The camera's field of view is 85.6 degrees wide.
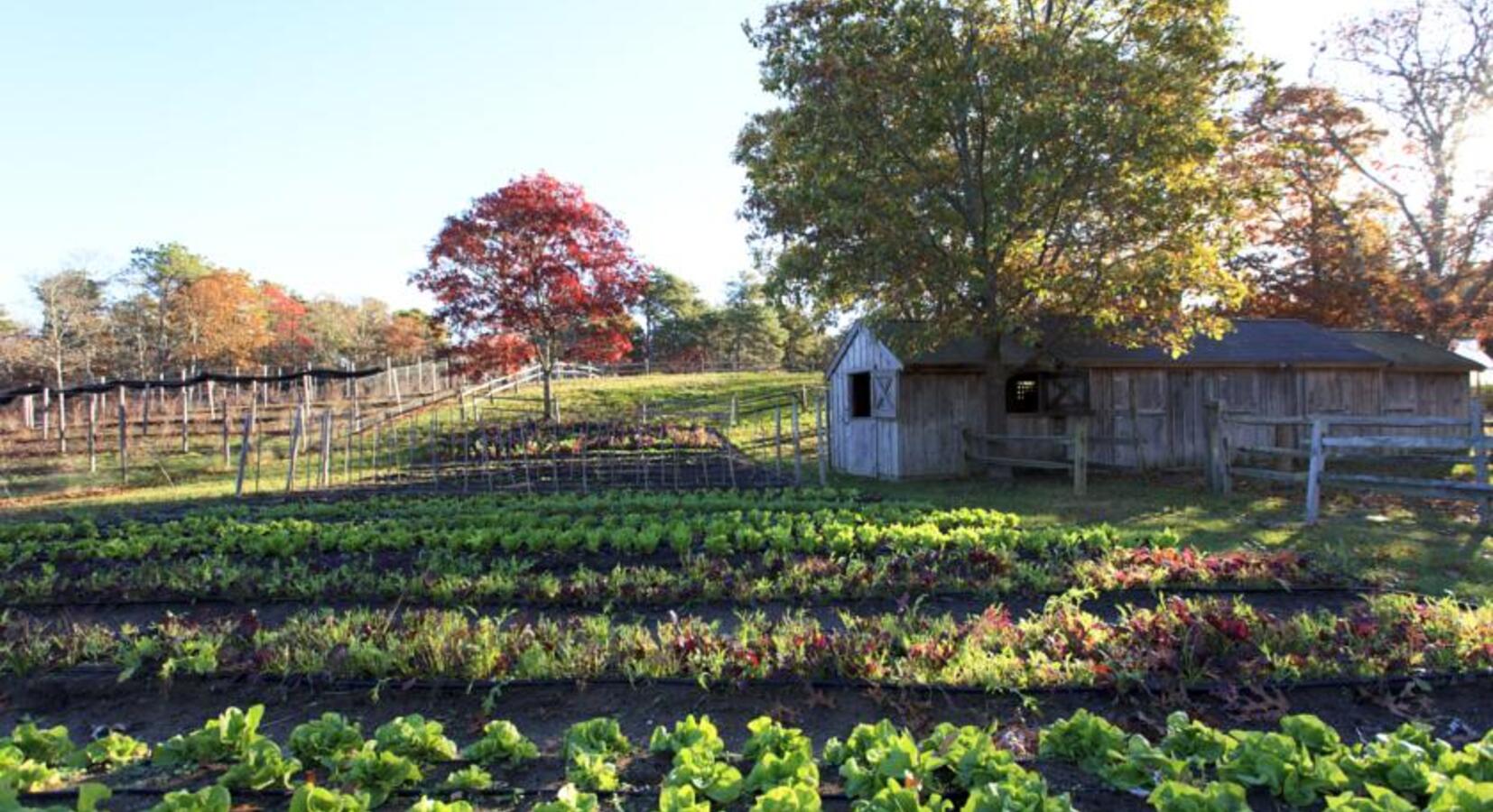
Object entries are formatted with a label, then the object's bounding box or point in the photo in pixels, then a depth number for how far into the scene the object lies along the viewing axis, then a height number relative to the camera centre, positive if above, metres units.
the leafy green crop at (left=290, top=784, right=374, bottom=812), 2.77 -1.33
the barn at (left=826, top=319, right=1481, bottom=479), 16.75 +0.20
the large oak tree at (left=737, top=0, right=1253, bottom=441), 13.11 +4.21
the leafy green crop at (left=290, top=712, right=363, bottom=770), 3.45 -1.39
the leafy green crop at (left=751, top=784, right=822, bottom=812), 2.54 -1.26
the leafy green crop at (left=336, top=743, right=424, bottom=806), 3.16 -1.41
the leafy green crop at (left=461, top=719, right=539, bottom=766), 3.47 -1.44
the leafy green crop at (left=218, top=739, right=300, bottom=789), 3.22 -1.41
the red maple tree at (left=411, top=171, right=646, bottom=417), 23.55 +4.04
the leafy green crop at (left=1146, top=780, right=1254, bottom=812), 2.65 -1.33
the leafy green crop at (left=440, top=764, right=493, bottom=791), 3.18 -1.45
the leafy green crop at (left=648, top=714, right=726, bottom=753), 3.21 -1.34
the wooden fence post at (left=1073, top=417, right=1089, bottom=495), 13.94 -1.00
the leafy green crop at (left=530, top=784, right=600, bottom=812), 2.67 -1.32
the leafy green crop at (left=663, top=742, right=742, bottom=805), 2.87 -1.33
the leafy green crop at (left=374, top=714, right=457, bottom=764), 3.42 -1.39
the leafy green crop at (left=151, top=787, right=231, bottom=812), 2.78 -1.33
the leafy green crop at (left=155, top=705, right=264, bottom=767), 3.46 -1.39
